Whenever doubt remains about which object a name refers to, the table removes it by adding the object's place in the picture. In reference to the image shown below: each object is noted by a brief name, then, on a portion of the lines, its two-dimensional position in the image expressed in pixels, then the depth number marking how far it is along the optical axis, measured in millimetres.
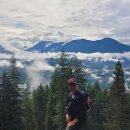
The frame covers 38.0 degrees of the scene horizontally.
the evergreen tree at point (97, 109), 30522
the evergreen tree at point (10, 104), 20478
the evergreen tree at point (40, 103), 38039
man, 4925
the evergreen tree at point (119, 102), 23393
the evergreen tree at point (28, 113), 35685
